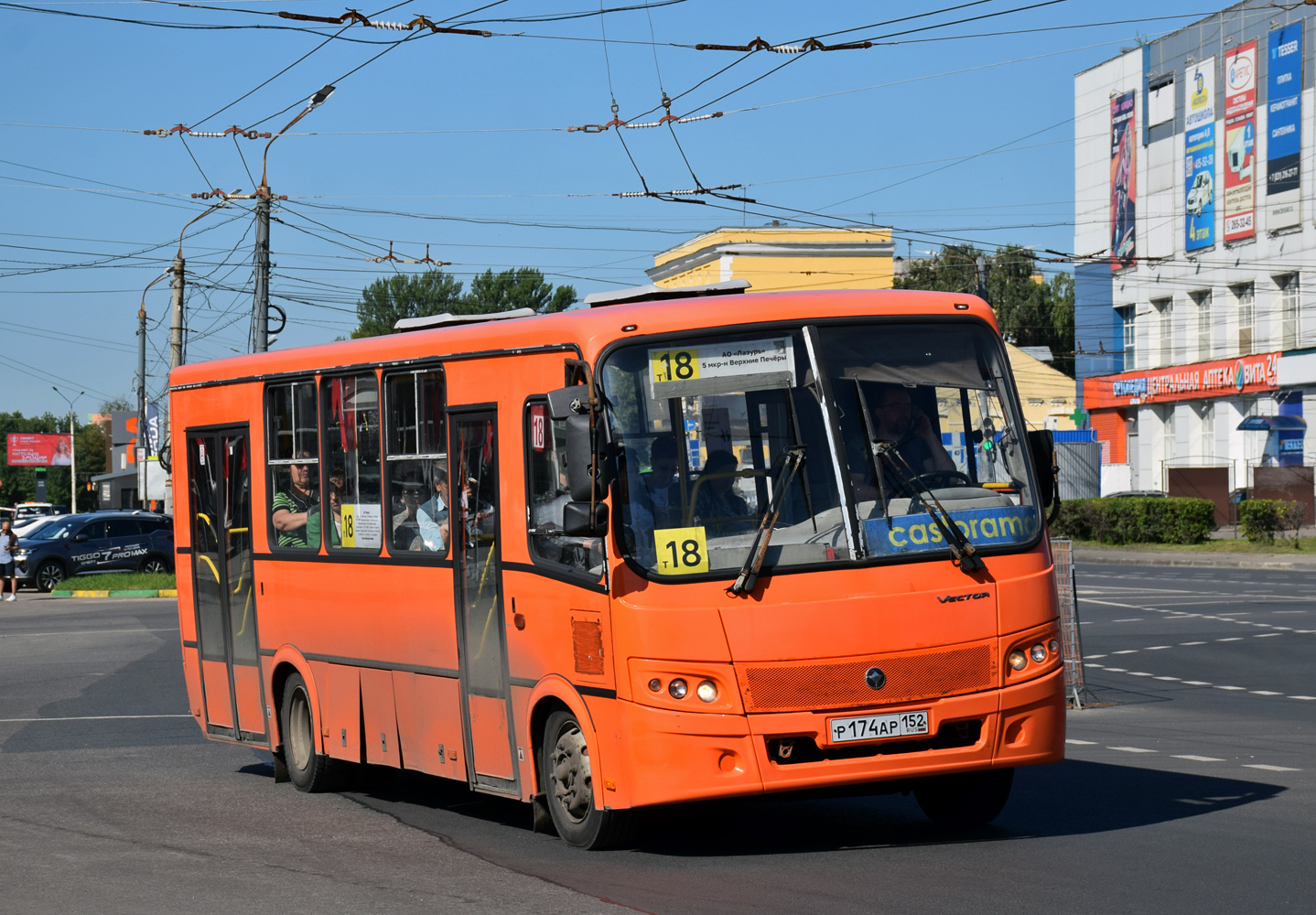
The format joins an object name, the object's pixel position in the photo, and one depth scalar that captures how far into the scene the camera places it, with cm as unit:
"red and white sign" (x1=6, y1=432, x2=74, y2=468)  13138
